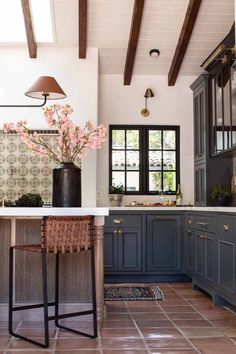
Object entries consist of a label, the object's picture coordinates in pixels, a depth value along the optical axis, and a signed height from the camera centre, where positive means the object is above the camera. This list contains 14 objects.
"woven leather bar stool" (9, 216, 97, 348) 3.32 -0.33
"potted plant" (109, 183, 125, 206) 6.58 +0.00
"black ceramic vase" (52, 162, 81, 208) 3.91 +0.07
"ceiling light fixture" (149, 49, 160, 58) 6.44 +1.89
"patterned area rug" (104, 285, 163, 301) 5.06 -1.07
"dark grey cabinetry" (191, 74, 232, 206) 6.02 +0.42
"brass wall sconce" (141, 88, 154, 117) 6.81 +1.38
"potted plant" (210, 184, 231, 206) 5.80 -0.01
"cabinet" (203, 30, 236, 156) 5.22 +1.12
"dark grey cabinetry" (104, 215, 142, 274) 6.11 -0.61
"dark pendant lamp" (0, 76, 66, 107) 3.93 +0.86
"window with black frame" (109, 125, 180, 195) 6.85 +0.53
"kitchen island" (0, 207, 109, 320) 3.88 -0.60
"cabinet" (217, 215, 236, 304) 4.09 -0.53
